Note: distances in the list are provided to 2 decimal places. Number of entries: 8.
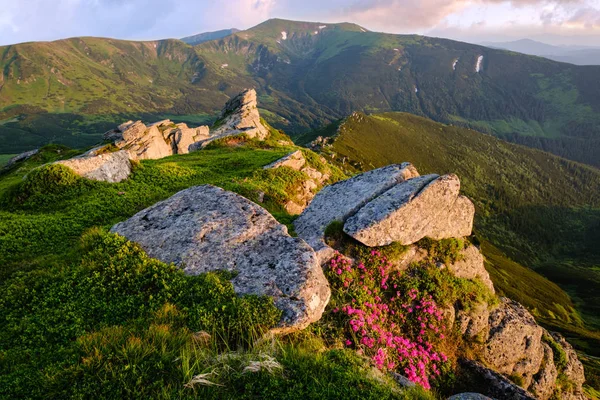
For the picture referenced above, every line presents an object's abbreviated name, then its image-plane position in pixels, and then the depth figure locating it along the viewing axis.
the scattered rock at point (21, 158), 58.49
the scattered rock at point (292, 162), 32.72
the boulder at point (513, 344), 16.88
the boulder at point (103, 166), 21.69
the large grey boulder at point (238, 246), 10.45
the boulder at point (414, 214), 15.41
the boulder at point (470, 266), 17.28
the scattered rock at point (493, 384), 13.55
